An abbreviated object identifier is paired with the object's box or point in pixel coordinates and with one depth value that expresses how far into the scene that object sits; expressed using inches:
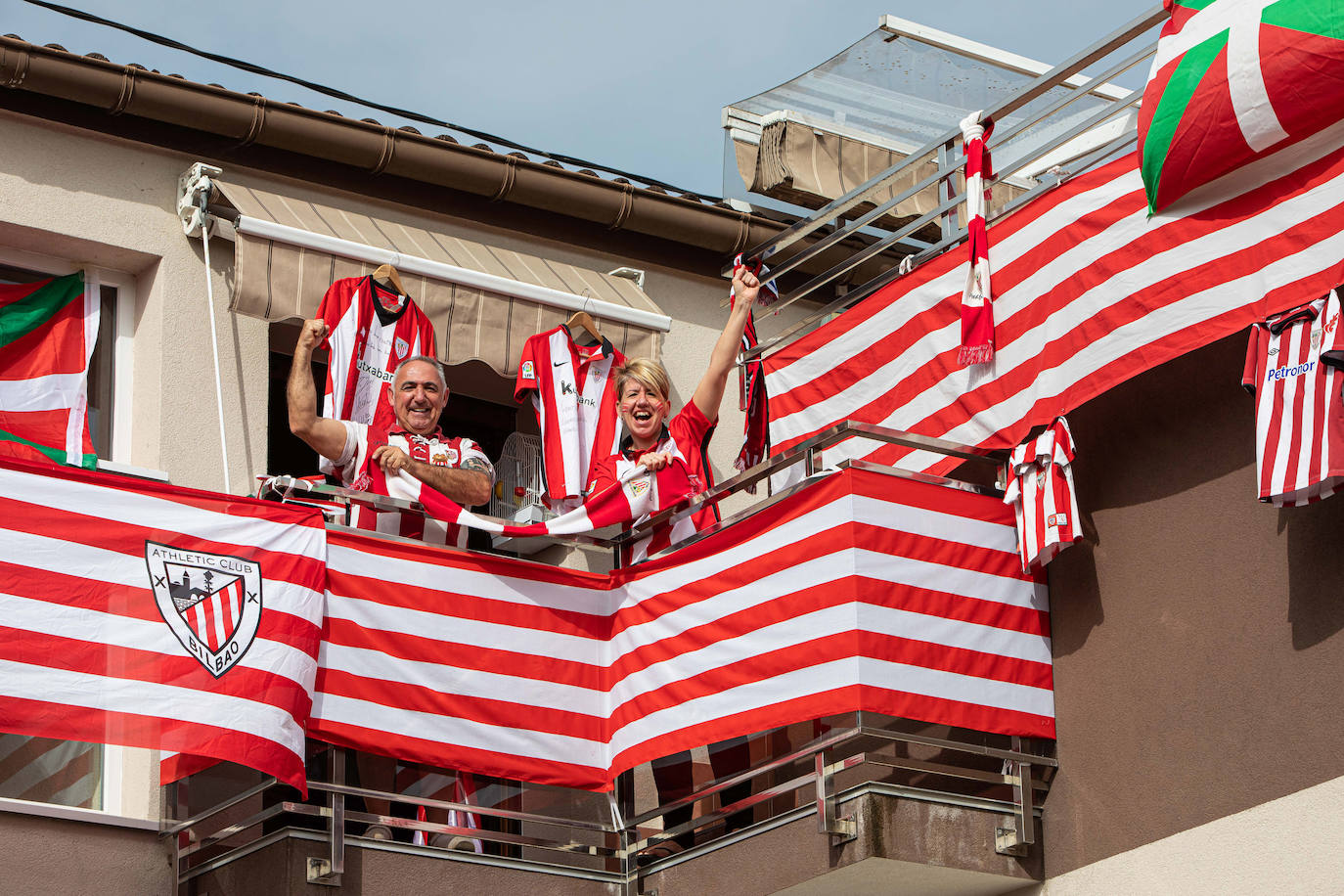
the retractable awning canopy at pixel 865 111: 449.7
